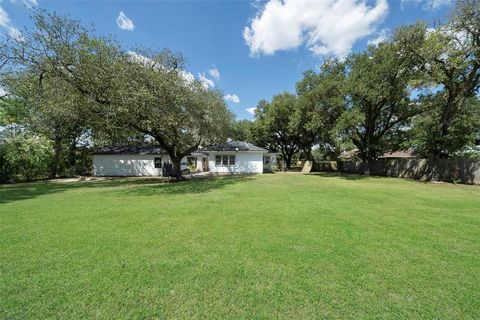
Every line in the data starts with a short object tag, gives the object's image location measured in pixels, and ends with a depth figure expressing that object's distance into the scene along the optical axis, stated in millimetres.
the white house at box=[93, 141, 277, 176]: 23984
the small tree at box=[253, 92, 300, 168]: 28797
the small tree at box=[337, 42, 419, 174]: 16991
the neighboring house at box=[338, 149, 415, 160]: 37594
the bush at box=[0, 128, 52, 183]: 17438
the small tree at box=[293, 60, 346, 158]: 20656
